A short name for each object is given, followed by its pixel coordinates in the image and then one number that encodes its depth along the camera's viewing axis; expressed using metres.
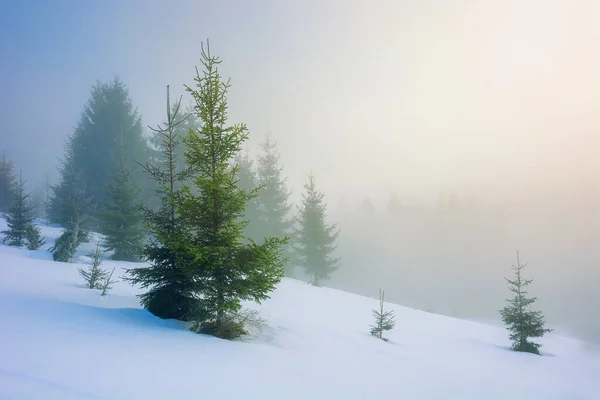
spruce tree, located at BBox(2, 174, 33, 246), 18.58
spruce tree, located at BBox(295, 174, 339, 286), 33.88
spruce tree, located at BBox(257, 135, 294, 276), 38.44
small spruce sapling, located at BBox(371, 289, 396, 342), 12.30
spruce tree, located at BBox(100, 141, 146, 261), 19.06
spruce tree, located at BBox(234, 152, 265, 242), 38.81
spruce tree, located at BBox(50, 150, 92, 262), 15.88
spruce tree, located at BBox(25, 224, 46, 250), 17.83
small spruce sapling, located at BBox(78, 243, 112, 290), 10.67
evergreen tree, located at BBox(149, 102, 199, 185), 33.72
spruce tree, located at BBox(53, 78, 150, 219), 30.66
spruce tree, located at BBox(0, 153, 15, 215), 41.98
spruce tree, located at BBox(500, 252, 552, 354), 14.54
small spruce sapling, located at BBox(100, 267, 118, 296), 9.11
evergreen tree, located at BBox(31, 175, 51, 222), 59.53
